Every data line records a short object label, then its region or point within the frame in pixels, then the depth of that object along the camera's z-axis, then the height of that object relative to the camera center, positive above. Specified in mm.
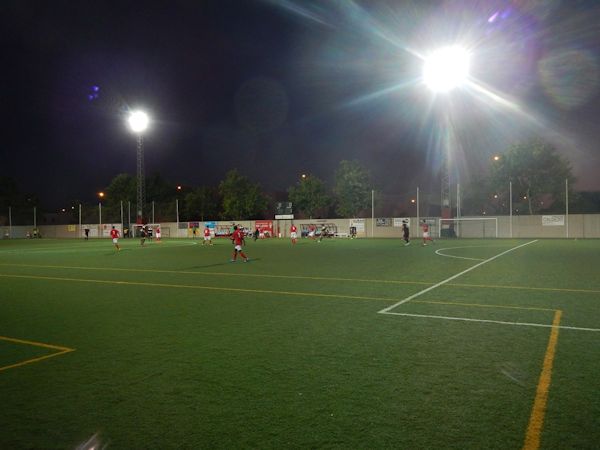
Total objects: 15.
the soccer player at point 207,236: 40062 -1313
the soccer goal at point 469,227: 47062 -956
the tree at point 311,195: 68188 +3911
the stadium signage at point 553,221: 44312 -381
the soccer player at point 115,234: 31084 -787
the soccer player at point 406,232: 34312 -1000
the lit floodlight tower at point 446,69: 34562 +12038
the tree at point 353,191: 64438 +4226
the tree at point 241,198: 73188 +3865
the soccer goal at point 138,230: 66500 -1133
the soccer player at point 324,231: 52694 -1302
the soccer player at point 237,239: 20828 -836
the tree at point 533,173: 56375 +5785
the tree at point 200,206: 79938 +2857
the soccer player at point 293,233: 39781 -1119
